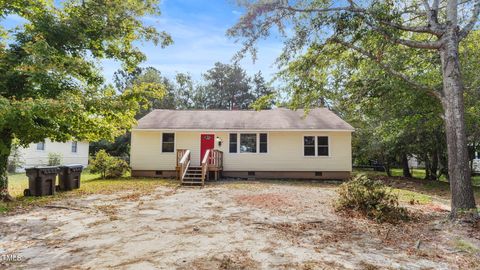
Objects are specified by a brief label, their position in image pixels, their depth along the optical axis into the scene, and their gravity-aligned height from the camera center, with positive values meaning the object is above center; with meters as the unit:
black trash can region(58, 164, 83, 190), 11.25 -0.89
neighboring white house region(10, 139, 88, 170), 21.59 +0.01
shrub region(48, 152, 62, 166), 21.86 -0.42
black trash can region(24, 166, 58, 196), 9.59 -0.88
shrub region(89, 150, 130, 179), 16.72 -0.69
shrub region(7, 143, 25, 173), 19.83 -0.53
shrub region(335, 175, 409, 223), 6.91 -1.12
